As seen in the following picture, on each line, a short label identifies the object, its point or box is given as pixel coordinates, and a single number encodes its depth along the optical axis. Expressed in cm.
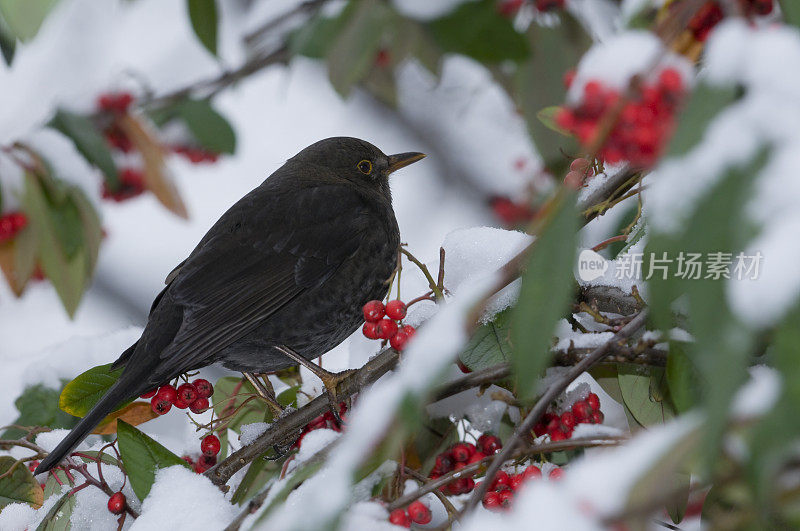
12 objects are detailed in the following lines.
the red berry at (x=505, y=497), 524
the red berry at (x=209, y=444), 533
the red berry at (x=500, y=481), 525
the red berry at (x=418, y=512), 521
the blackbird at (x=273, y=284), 536
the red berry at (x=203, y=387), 534
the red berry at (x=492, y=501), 524
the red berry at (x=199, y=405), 534
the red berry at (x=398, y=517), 496
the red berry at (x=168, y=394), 534
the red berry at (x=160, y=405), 534
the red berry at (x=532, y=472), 523
